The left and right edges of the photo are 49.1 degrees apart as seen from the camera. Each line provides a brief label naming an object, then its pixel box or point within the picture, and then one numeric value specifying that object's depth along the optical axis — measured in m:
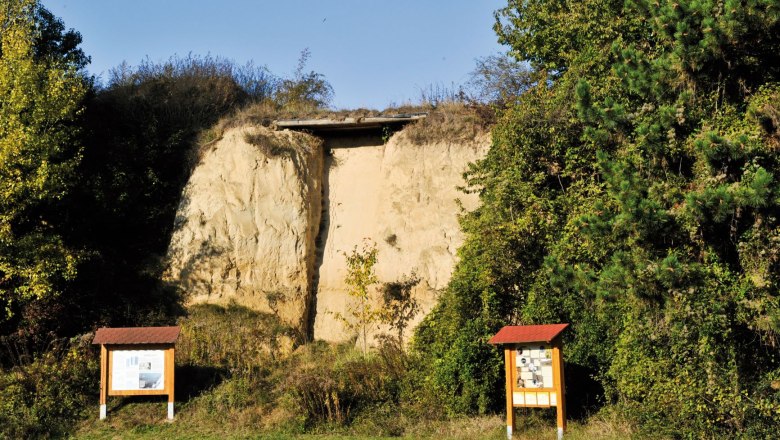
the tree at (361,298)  20.09
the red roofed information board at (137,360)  16.53
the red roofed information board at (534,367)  14.45
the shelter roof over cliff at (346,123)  22.00
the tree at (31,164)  17.86
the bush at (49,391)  15.58
